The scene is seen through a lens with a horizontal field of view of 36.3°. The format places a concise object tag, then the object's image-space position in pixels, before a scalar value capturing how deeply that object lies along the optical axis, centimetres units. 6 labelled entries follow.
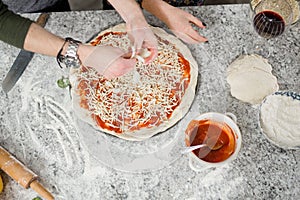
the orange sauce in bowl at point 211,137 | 118
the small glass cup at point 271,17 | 129
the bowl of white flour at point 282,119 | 122
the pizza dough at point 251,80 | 128
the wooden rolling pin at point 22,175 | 121
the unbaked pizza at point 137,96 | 126
